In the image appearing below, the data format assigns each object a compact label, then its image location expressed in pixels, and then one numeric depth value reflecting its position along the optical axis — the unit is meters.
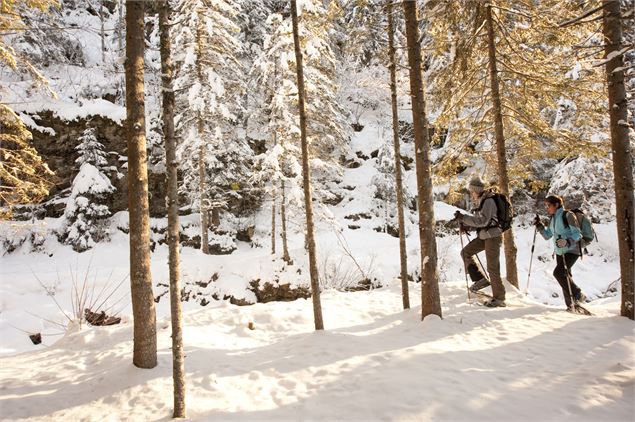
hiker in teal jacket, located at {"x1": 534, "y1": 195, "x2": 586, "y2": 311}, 7.02
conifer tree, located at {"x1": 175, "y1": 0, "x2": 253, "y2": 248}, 15.22
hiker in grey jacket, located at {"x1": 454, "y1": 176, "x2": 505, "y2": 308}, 7.17
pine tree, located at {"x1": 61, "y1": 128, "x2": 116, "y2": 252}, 17.23
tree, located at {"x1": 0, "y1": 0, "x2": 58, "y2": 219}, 7.51
